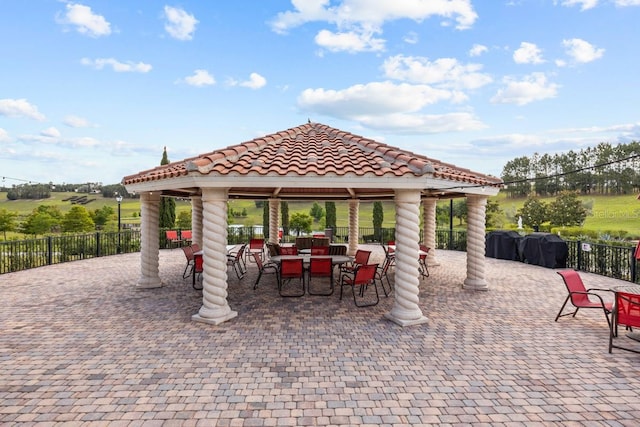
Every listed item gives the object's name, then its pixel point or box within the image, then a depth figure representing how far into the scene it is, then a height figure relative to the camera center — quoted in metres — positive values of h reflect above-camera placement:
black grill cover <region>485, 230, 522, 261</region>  15.16 -1.71
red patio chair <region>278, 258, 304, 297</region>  8.10 -1.46
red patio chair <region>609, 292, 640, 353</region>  5.33 -1.65
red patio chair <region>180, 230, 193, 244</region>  19.40 -1.62
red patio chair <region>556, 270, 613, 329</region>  6.52 -1.64
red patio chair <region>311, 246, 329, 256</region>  10.79 -1.39
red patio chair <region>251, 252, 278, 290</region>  9.18 -1.52
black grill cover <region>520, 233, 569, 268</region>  13.12 -1.70
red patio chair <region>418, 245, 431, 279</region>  10.97 -1.95
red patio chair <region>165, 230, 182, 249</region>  18.48 -1.84
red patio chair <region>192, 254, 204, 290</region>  9.28 -1.56
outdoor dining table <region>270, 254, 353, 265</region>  9.27 -1.46
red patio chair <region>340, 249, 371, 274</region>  10.20 -1.56
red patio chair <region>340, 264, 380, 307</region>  7.52 -1.55
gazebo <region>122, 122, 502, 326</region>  6.52 +0.54
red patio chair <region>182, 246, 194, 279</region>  10.19 -1.39
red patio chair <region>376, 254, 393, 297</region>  8.96 -1.76
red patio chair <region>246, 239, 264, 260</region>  14.78 -1.62
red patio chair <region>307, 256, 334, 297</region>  8.20 -1.45
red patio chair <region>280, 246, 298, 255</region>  11.66 -1.52
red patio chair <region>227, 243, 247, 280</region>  10.89 -1.77
